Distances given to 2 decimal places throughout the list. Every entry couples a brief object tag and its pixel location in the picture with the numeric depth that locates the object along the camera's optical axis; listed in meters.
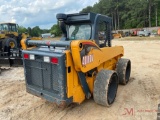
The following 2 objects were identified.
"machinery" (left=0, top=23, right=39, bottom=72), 4.24
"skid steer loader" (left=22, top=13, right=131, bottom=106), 2.18
